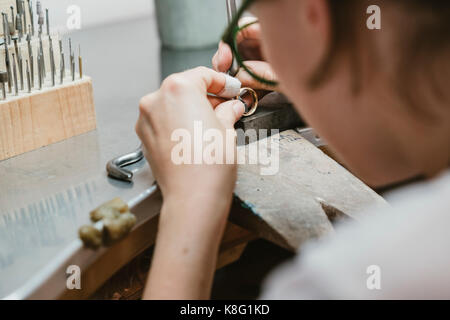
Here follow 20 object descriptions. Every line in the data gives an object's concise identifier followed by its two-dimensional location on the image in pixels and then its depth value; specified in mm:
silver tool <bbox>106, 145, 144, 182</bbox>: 847
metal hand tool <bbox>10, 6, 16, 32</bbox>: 987
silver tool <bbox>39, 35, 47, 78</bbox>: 964
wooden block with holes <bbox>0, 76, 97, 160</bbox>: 898
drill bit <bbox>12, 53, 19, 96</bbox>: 898
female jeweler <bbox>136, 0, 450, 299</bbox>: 425
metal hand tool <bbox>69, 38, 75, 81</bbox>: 976
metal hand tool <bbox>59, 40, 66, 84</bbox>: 971
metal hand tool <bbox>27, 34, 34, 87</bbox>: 943
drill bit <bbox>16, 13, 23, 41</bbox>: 974
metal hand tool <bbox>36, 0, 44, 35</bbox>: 984
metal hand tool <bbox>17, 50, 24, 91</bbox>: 920
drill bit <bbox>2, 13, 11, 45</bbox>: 930
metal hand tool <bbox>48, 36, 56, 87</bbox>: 955
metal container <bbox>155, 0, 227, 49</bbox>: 1488
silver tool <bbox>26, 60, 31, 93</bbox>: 912
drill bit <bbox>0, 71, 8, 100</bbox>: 876
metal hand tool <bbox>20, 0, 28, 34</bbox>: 990
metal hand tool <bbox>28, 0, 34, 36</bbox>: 1021
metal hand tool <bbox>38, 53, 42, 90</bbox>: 926
